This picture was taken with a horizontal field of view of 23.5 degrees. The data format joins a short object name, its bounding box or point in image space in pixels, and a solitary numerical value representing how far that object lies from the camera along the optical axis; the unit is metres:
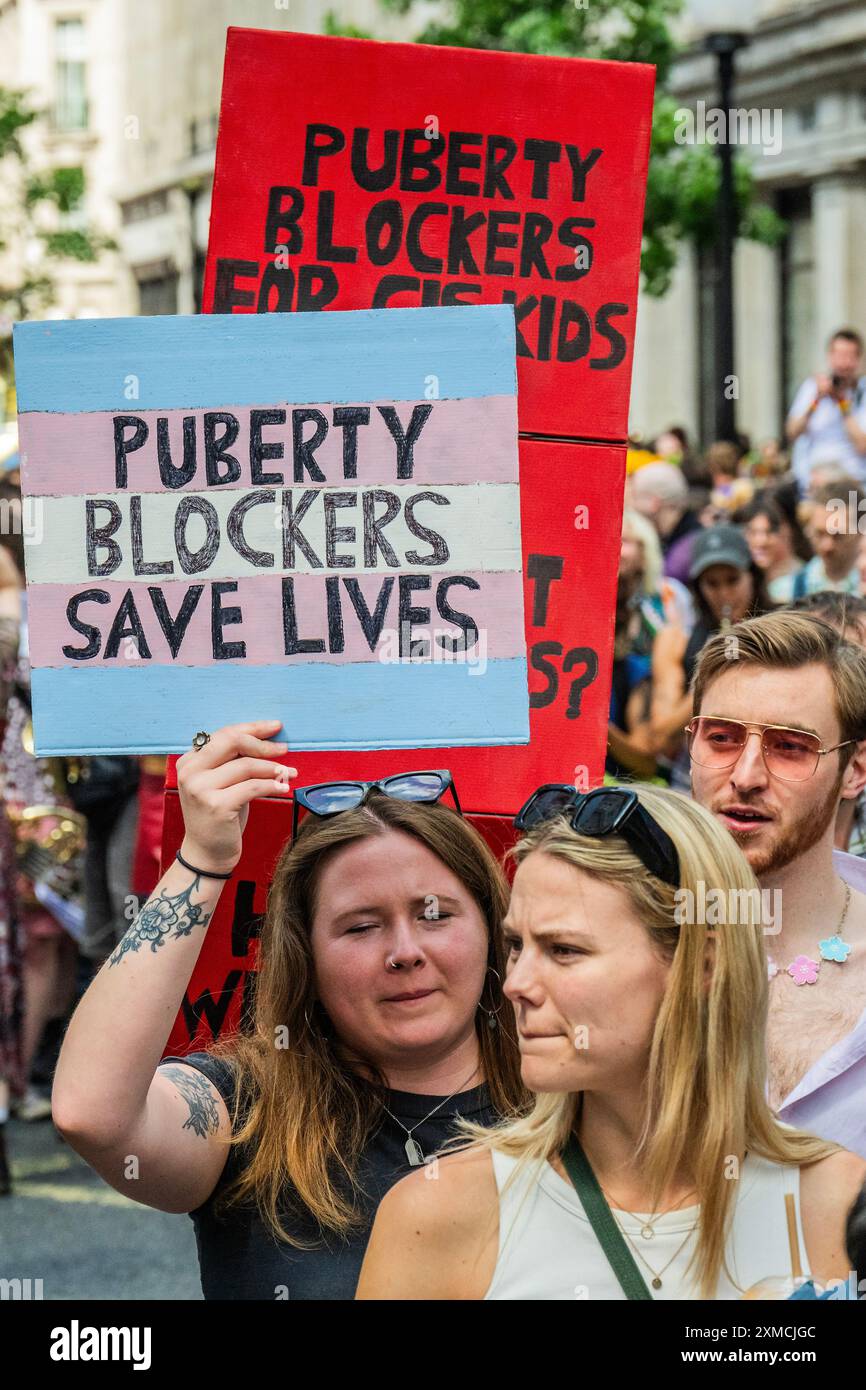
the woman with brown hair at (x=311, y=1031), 2.57
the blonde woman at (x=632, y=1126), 2.25
